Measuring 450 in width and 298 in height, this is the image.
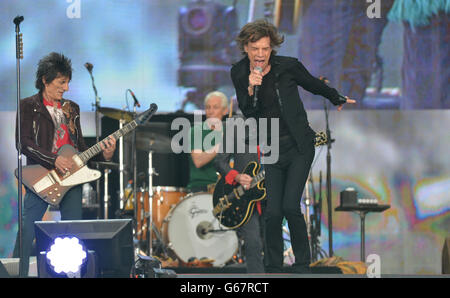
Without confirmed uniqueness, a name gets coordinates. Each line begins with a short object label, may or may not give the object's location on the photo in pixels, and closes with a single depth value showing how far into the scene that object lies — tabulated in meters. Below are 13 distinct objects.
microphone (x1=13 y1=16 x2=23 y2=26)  9.69
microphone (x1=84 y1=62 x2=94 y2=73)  13.25
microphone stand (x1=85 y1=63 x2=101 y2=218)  13.31
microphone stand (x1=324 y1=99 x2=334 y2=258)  13.73
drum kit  14.37
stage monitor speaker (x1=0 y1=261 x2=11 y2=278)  8.23
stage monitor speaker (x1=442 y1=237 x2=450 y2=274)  13.55
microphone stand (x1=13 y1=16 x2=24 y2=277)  9.06
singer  8.98
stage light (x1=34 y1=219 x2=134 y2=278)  7.31
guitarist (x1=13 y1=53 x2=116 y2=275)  10.41
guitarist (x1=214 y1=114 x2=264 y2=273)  11.34
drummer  13.41
